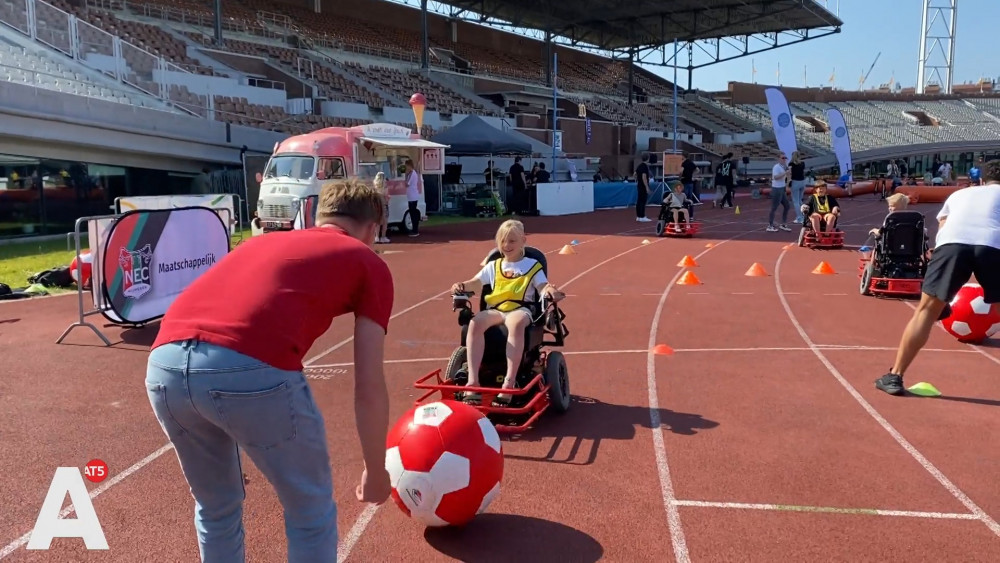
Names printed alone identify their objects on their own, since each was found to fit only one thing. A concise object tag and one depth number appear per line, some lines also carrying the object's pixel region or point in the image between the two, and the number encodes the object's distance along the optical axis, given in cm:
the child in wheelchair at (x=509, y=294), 520
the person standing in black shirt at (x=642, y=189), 2200
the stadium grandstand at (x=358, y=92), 1753
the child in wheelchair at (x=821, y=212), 1516
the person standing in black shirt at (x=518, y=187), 2503
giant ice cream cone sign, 2334
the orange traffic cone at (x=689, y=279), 1141
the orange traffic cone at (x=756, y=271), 1217
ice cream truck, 1645
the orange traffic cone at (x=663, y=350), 737
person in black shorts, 570
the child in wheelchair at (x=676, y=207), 1775
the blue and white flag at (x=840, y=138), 3139
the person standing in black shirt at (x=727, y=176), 2822
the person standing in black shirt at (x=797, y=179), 1848
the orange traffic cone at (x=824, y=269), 1223
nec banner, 774
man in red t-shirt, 224
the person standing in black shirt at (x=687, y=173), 2428
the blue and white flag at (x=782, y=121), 2808
